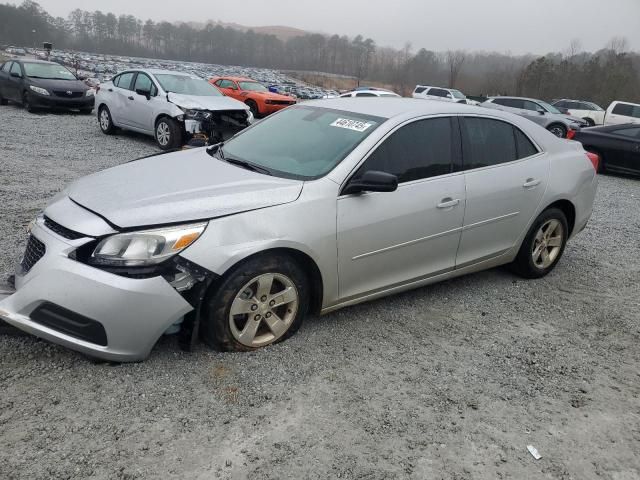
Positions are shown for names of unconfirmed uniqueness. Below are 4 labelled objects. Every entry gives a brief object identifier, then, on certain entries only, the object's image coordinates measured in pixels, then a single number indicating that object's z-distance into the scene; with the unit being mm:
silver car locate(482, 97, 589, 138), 19203
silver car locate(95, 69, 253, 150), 10133
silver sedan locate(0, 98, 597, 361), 2742
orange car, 18719
